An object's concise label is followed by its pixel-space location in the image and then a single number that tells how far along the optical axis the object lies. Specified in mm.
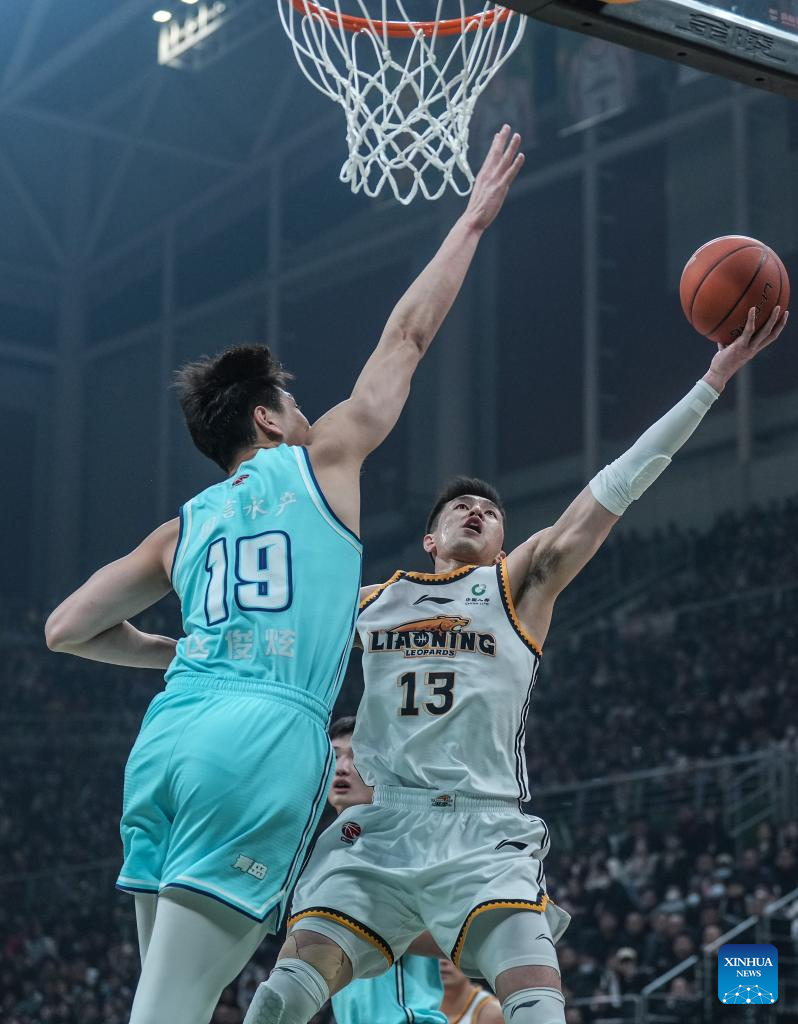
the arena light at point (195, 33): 21438
